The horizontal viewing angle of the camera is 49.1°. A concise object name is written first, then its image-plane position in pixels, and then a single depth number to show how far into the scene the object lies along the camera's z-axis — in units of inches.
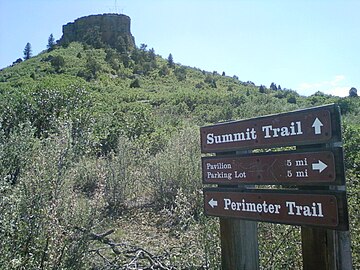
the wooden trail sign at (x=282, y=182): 93.0
